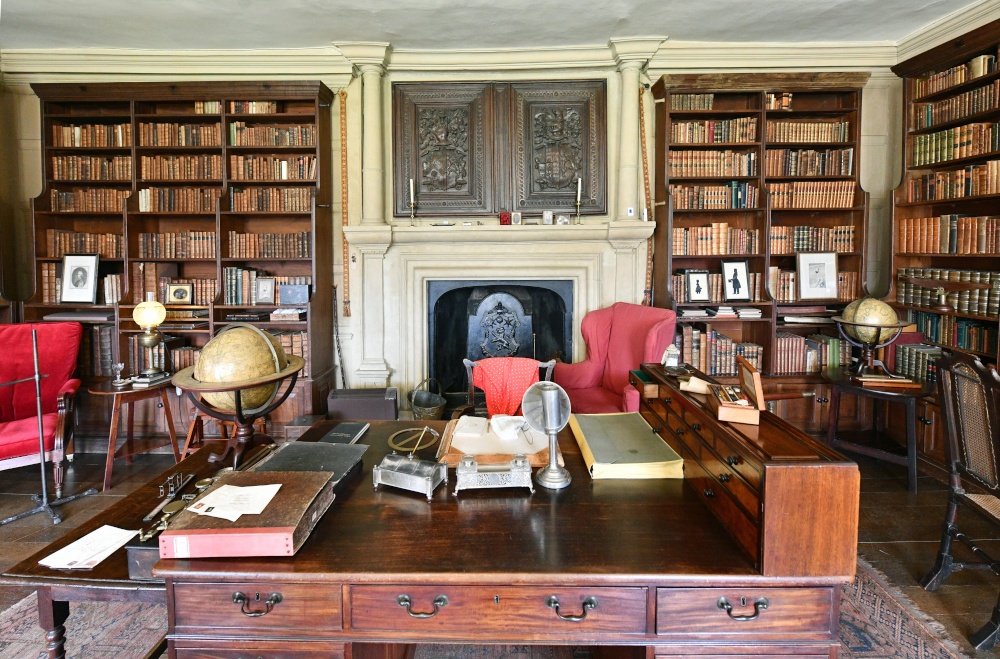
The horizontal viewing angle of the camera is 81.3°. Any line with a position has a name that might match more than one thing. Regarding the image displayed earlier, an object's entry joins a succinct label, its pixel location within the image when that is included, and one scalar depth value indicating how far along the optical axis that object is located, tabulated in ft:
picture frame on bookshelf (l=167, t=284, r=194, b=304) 15.65
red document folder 4.26
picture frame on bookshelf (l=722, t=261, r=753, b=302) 15.78
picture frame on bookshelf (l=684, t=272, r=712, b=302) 15.70
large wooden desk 4.02
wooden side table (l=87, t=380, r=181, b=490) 12.44
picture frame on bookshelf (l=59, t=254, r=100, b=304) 15.48
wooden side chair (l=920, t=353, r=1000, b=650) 7.50
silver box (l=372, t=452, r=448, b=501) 5.30
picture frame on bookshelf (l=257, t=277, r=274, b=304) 15.79
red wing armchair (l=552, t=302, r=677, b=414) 13.12
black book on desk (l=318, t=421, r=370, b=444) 6.80
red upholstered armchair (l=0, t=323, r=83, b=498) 11.55
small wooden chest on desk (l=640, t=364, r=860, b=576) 3.94
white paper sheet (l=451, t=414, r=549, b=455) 6.07
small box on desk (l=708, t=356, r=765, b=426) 4.98
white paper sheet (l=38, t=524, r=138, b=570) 4.55
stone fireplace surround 15.88
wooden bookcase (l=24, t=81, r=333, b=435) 15.19
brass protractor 6.66
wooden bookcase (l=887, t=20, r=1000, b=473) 12.69
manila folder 5.71
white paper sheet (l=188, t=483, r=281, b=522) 4.50
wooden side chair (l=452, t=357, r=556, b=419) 11.92
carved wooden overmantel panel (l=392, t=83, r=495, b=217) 16.26
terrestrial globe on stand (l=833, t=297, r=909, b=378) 13.43
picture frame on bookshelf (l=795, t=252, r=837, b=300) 15.69
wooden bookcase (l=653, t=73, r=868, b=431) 15.29
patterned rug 7.32
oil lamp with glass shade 12.75
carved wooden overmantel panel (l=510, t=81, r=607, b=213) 16.19
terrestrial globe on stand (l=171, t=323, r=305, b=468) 5.91
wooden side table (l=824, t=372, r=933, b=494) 12.33
